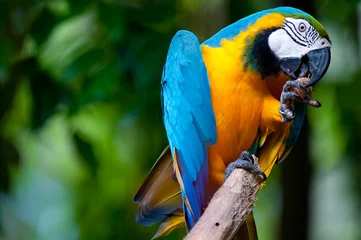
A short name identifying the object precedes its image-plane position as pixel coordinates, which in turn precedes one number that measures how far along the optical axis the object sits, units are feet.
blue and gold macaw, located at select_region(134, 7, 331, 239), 20.03
